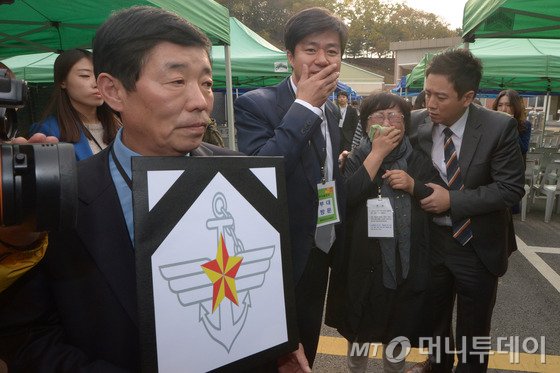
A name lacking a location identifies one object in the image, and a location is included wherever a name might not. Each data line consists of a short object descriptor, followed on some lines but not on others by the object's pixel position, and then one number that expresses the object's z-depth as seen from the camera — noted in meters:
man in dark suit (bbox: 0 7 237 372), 0.95
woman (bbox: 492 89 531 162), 5.22
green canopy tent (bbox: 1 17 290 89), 6.49
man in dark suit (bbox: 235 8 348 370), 1.81
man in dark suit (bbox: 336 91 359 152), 9.49
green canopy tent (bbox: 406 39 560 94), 6.80
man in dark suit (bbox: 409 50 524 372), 2.19
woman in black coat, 2.22
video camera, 0.72
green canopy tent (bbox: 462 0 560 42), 2.87
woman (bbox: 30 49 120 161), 2.35
